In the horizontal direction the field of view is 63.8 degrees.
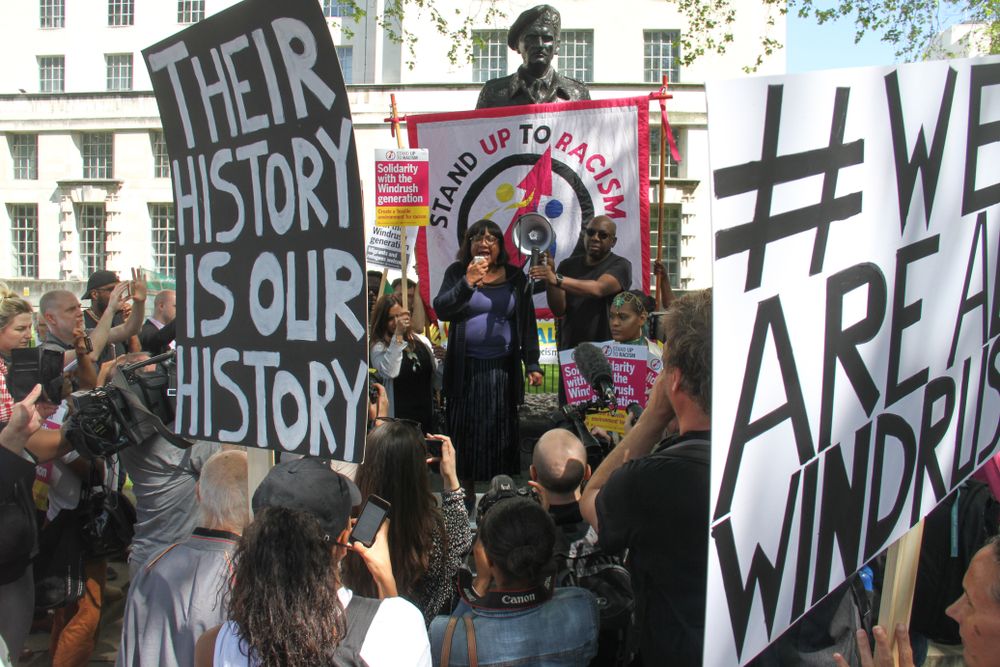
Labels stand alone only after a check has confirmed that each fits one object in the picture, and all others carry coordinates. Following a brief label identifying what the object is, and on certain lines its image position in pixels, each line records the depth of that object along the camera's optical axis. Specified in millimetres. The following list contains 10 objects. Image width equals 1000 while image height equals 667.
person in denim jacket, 2164
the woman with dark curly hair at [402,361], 5000
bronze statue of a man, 6102
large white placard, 1369
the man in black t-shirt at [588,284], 5008
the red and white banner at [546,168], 6035
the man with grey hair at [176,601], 2111
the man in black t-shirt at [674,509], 1815
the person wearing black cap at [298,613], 1615
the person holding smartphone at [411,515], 2607
